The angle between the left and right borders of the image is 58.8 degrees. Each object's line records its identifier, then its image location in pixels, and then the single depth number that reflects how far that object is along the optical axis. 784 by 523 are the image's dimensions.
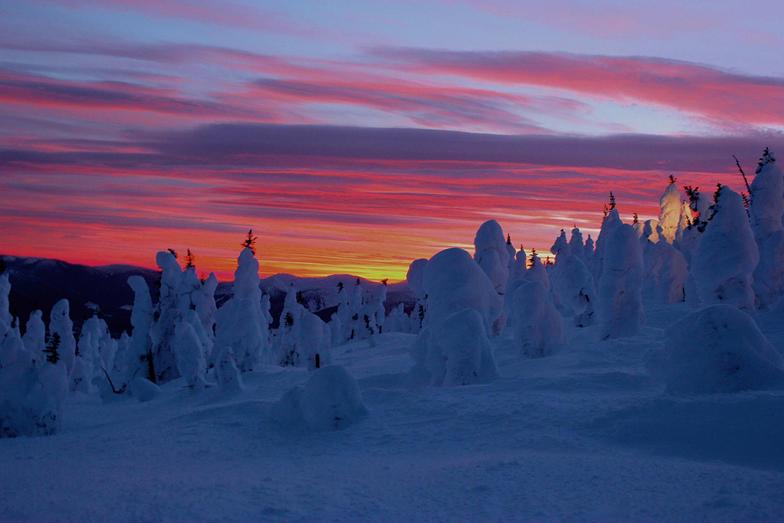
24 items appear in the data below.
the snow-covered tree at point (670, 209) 60.00
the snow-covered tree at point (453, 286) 24.22
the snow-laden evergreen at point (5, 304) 42.44
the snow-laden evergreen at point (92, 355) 62.03
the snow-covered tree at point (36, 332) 54.38
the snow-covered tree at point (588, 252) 69.94
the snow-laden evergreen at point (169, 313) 42.34
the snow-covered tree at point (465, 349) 20.64
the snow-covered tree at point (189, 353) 32.97
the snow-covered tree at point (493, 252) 39.34
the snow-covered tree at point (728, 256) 28.11
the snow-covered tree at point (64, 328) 58.72
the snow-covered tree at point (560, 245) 63.16
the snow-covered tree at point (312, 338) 39.91
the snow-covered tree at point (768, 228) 33.97
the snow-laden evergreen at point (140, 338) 42.12
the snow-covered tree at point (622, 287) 29.16
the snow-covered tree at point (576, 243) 68.47
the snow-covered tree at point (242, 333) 36.53
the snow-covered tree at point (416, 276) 35.53
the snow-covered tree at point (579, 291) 40.12
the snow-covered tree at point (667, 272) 47.28
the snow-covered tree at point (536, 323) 28.03
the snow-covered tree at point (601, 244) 58.22
